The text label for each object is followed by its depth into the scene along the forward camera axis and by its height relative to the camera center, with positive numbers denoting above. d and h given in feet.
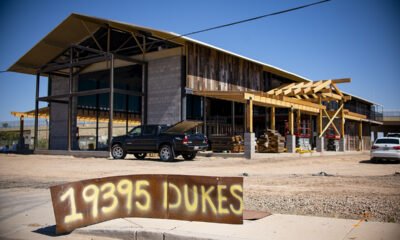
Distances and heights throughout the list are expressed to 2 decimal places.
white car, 59.98 -1.10
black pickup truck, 58.70 +0.16
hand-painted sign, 18.89 -3.14
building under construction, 79.20 +15.28
